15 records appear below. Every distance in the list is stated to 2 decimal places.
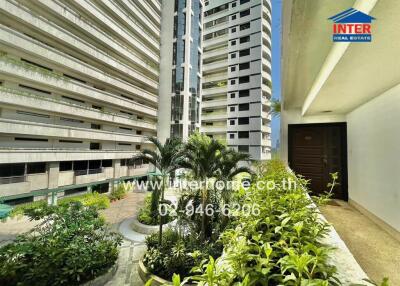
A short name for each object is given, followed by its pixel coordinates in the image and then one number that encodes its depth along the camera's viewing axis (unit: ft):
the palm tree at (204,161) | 22.89
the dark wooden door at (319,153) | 22.97
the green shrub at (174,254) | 16.17
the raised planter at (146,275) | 15.34
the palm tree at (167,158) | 25.85
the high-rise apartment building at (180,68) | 71.10
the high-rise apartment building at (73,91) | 38.32
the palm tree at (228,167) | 23.67
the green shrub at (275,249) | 3.48
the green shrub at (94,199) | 42.70
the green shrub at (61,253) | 14.48
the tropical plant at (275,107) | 26.91
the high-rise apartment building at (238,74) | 80.94
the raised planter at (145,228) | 27.07
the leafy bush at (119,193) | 51.64
